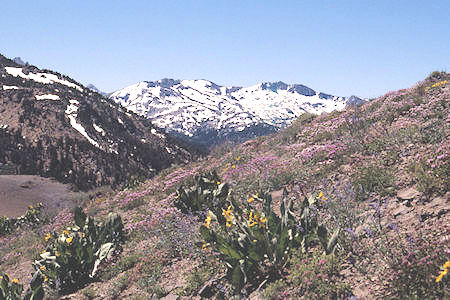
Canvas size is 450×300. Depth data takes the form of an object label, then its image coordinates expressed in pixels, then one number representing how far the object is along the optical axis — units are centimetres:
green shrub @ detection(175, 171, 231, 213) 883
